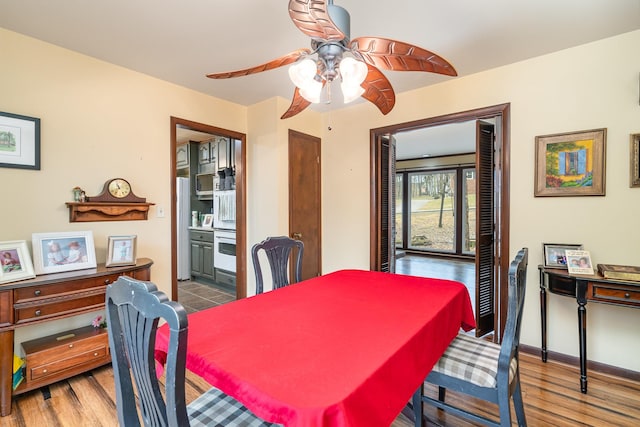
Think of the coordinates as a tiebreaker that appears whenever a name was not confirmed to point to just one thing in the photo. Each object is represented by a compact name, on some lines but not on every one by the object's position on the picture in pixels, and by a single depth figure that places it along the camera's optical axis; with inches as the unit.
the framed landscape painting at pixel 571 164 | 92.5
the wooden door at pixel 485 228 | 110.4
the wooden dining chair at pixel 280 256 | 90.0
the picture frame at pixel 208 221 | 199.5
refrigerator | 203.0
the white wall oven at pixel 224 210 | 175.2
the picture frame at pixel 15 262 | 76.7
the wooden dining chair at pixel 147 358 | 30.7
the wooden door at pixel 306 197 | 144.3
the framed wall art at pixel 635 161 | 86.9
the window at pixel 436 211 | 289.9
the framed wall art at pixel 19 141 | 84.8
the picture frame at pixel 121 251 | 95.9
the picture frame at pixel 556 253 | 95.0
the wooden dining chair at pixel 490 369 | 52.1
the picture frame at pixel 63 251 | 85.1
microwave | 209.6
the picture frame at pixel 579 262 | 85.4
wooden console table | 77.2
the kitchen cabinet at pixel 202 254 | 192.5
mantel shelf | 96.6
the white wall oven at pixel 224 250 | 175.5
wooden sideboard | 73.9
